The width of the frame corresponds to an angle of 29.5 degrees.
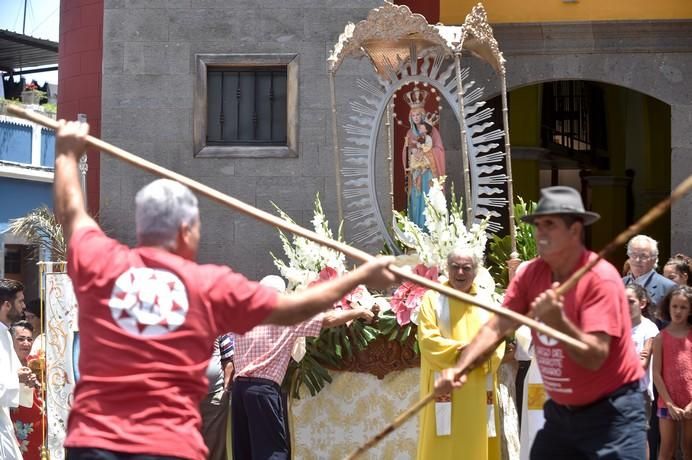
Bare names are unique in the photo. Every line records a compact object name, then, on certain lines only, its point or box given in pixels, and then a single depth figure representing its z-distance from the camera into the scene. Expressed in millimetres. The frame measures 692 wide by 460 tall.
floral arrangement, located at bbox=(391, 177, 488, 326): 10008
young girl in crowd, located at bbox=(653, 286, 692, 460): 9578
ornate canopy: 11633
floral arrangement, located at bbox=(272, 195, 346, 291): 10359
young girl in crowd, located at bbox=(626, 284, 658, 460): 9281
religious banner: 10328
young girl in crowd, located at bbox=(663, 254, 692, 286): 10680
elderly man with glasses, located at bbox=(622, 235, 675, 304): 10312
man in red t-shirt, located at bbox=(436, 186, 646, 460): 5688
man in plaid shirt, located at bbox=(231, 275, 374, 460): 9328
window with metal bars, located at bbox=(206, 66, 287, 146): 14023
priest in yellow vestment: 8766
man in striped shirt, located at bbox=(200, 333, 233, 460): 10023
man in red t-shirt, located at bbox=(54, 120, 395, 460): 4770
